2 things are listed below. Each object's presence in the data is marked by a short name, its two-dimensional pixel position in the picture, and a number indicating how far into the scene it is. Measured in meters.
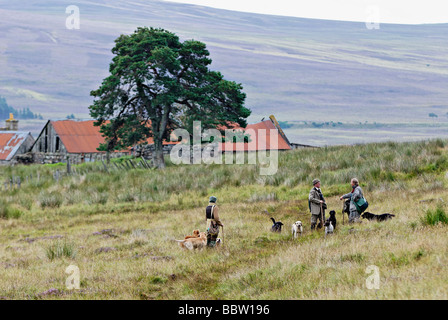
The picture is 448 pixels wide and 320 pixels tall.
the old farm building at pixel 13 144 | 61.09
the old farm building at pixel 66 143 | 56.91
